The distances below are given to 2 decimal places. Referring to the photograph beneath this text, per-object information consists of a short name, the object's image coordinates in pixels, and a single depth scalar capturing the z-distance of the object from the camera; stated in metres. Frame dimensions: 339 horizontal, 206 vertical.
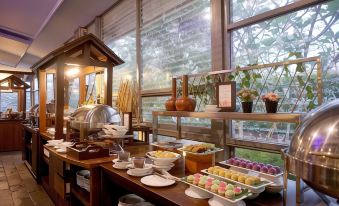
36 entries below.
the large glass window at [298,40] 1.82
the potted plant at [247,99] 1.75
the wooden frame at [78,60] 3.14
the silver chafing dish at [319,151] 0.86
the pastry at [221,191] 1.18
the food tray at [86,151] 2.09
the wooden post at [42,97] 3.97
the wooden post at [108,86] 3.54
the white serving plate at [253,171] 1.40
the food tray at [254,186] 1.24
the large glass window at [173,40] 2.81
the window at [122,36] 4.17
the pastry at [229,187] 1.21
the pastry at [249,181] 1.27
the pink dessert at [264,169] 1.47
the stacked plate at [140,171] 1.69
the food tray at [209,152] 1.73
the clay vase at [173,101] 2.38
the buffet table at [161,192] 1.24
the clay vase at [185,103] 2.22
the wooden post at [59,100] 3.14
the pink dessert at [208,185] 1.27
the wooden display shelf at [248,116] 1.37
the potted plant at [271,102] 1.57
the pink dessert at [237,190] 1.17
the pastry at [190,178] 1.39
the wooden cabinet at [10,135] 6.91
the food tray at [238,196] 1.12
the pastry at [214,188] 1.22
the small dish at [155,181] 1.50
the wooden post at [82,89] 4.26
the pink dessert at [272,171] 1.43
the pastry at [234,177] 1.37
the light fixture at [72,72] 3.83
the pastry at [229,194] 1.14
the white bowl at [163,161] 1.77
